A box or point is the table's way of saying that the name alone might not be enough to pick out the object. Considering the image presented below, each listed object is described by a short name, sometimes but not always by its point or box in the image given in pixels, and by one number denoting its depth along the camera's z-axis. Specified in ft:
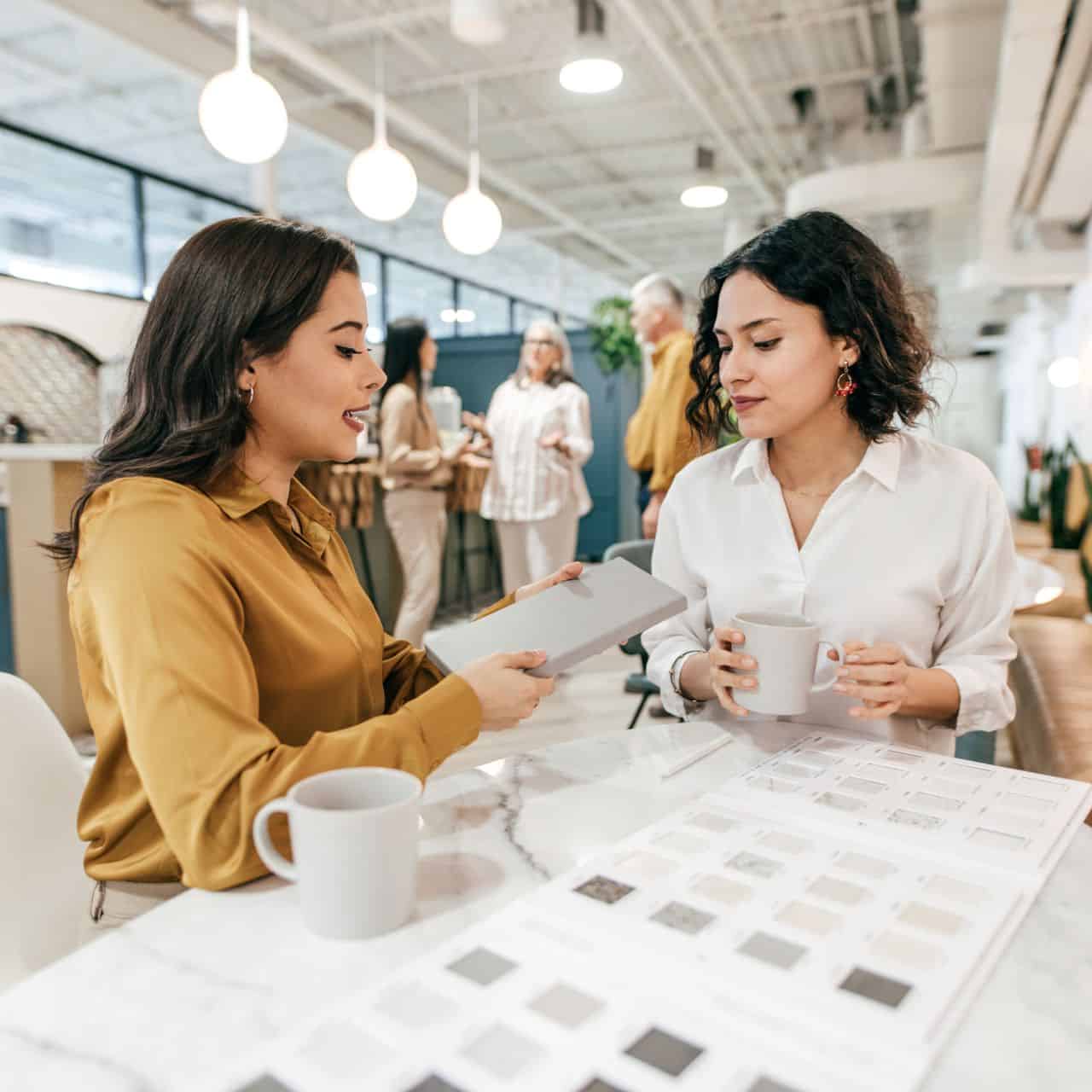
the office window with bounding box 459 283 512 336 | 53.26
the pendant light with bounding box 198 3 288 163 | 10.24
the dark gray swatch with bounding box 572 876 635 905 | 2.33
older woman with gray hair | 13.85
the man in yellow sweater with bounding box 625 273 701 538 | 11.32
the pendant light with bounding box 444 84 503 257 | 14.55
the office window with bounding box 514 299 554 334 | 51.21
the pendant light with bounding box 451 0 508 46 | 11.73
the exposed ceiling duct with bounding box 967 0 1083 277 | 11.51
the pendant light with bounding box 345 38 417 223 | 12.49
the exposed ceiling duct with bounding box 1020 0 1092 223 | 13.02
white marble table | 1.77
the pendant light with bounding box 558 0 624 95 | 12.93
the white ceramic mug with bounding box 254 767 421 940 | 2.08
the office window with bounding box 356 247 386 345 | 32.37
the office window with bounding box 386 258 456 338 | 45.88
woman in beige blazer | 13.20
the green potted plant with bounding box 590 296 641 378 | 23.98
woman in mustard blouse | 2.54
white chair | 3.13
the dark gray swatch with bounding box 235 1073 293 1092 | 1.64
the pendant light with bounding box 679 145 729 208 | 21.45
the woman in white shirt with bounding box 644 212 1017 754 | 4.28
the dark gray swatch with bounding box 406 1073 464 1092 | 1.63
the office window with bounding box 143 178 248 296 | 33.96
